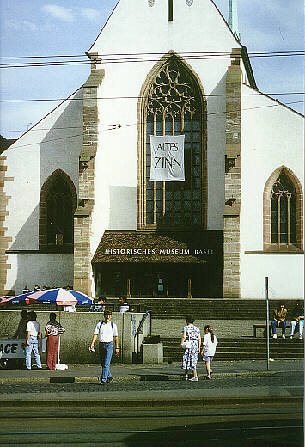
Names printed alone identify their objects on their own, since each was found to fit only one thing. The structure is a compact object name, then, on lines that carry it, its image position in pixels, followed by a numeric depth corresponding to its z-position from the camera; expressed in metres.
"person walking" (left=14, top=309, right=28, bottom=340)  19.86
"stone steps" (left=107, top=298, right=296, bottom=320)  26.58
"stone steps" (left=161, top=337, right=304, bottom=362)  21.95
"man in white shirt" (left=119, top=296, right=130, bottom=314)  22.18
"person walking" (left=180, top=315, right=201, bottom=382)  17.72
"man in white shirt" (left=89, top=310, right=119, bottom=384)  17.02
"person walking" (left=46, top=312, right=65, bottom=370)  19.39
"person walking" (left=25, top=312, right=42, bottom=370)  19.38
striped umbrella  22.20
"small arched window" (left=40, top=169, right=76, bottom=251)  37.12
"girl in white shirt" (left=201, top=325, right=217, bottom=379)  17.88
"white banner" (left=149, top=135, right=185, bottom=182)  32.28
